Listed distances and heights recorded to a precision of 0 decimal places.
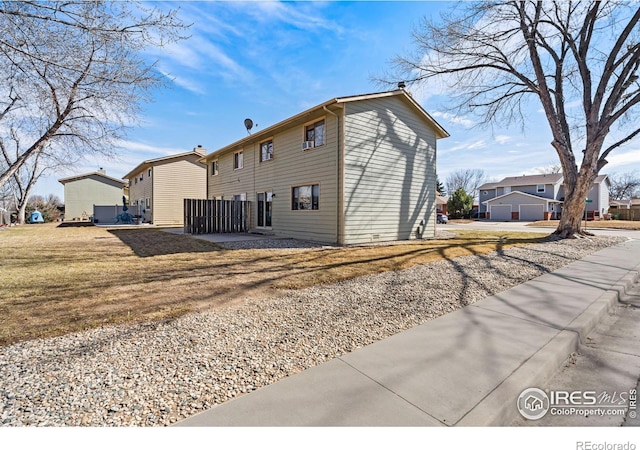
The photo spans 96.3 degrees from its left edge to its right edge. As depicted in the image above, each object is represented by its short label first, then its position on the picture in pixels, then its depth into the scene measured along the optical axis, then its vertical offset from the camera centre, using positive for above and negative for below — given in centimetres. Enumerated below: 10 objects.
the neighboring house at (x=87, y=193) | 3183 +287
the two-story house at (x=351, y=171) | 1048 +191
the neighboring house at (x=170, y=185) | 2302 +275
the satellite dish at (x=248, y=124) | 1702 +554
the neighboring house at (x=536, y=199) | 3812 +234
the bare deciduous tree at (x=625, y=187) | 5988 +605
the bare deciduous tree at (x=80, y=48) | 430 +282
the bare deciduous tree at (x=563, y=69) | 1198 +660
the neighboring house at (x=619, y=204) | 4949 +209
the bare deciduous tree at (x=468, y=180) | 6656 +850
